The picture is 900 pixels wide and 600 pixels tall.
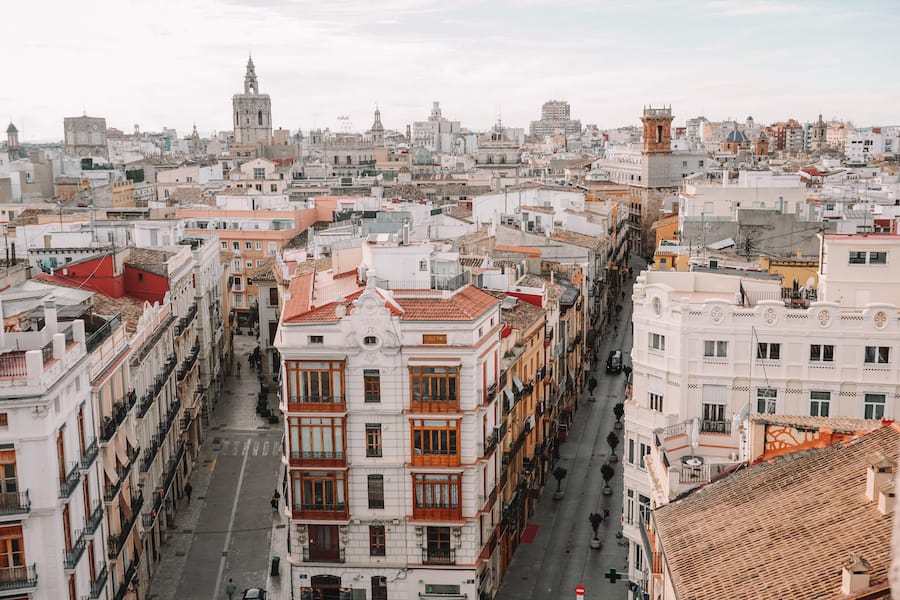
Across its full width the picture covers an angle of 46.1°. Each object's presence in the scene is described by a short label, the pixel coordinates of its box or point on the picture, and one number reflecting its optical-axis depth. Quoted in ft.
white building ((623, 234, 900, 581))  130.11
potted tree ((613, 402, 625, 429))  234.58
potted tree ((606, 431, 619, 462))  212.43
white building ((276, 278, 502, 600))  138.41
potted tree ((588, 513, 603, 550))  171.42
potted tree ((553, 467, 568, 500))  194.59
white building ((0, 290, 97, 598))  111.34
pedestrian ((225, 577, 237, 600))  153.99
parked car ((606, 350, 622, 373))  284.00
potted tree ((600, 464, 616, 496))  194.18
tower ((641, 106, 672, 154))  486.38
